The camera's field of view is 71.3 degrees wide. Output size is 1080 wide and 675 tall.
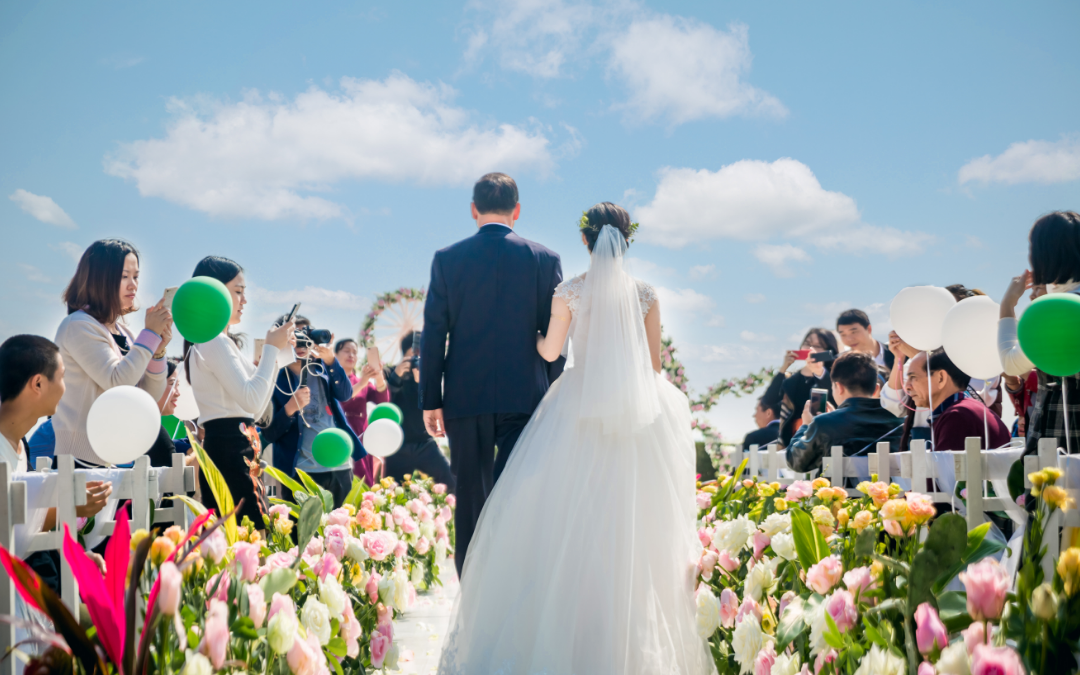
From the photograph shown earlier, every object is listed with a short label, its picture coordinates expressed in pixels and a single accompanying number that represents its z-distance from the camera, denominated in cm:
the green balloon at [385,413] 632
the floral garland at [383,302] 946
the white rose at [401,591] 296
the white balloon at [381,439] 597
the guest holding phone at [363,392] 661
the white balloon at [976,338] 323
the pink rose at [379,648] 279
